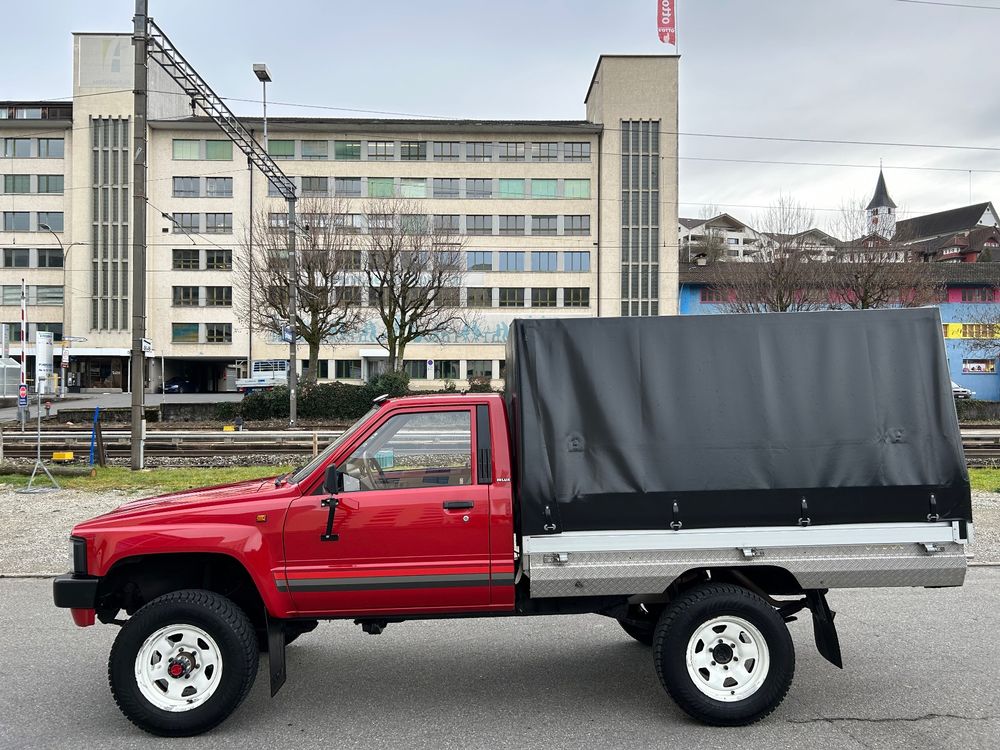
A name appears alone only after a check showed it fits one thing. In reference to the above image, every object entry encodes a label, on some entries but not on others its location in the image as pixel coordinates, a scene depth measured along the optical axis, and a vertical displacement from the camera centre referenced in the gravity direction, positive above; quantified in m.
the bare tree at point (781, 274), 36.16 +4.93
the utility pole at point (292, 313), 26.00 +2.18
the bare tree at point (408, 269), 37.28 +5.35
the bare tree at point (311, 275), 33.56 +4.53
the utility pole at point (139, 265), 16.59 +2.41
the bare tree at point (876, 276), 35.44 +4.66
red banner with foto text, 61.01 +27.44
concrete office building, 62.31 +13.53
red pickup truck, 4.64 -0.86
